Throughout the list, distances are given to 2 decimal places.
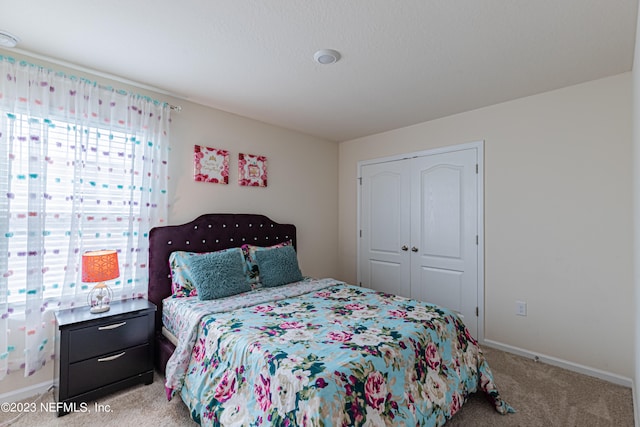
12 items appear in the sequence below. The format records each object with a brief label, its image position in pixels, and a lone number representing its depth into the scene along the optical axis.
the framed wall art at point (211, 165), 3.06
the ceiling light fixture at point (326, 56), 2.11
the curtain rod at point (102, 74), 2.19
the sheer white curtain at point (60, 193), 2.08
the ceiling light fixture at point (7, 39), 1.93
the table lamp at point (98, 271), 2.15
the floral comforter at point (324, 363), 1.39
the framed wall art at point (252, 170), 3.41
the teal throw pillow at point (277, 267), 2.96
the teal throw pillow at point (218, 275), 2.51
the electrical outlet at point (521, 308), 2.90
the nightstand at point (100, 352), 2.01
